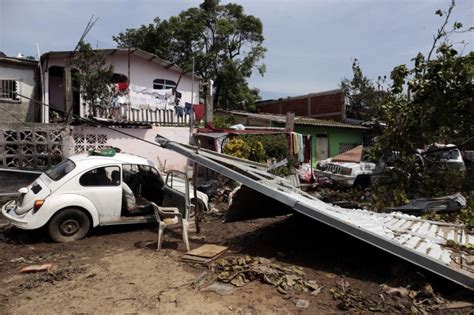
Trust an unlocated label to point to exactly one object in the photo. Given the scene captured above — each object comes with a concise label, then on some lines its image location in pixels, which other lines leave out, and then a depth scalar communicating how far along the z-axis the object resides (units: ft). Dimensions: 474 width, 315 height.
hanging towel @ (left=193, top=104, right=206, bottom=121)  51.47
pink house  41.39
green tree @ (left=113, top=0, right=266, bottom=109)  89.86
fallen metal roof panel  15.31
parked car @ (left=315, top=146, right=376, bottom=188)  43.34
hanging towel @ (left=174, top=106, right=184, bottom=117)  50.29
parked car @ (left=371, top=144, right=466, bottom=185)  34.60
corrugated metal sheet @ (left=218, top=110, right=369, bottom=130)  65.21
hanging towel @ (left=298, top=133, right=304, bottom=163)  52.70
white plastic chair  20.77
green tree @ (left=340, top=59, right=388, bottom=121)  92.07
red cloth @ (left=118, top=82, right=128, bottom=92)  47.98
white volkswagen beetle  21.49
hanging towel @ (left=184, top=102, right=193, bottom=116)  51.11
